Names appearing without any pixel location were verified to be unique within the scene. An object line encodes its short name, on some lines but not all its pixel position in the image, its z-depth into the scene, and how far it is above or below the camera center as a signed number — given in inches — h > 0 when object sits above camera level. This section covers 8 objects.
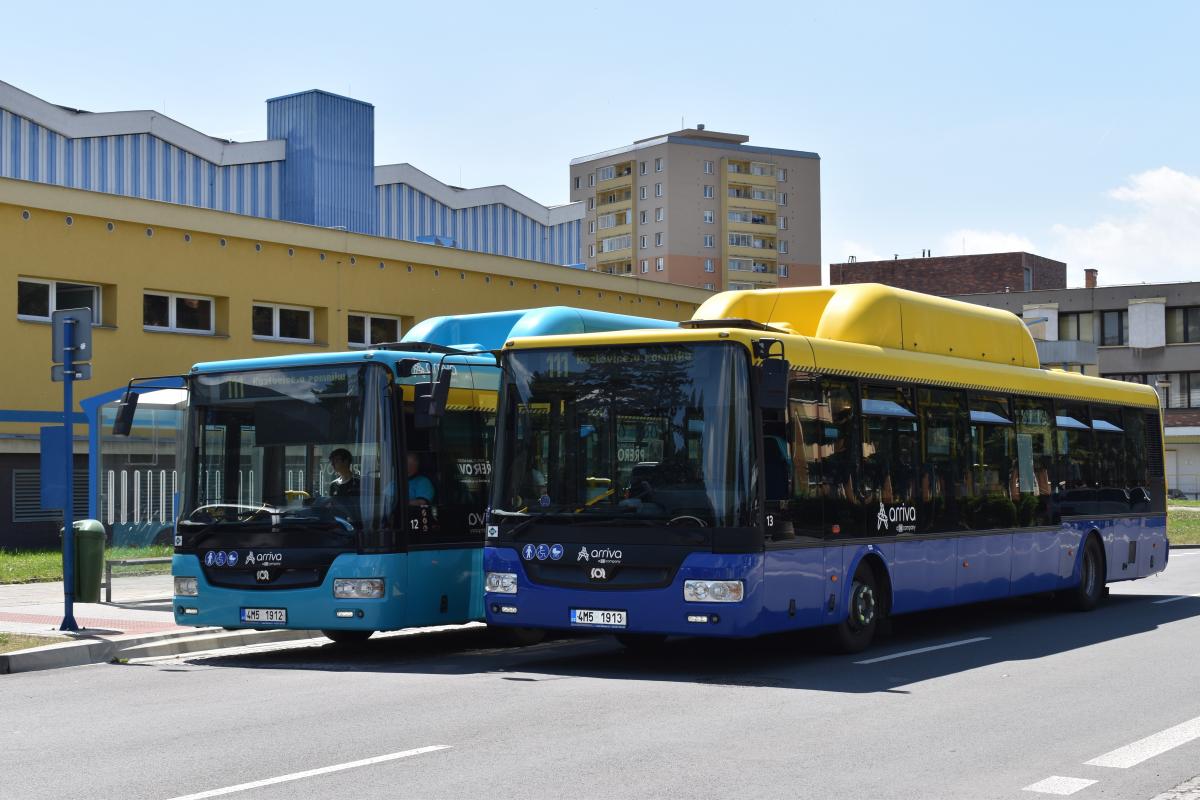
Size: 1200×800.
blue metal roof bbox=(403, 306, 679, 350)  586.2 +57.1
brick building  4284.0 +540.3
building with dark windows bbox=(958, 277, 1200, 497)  3464.6 +296.1
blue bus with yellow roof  478.9 -1.4
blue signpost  607.8 +45.3
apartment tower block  5000.0 +847.2
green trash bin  650.8 -35.8
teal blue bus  528.1 -8.3
